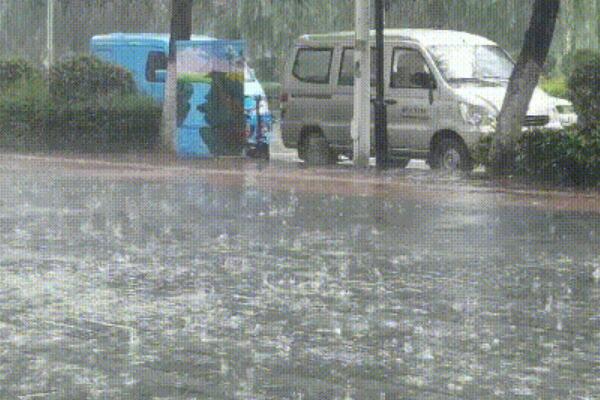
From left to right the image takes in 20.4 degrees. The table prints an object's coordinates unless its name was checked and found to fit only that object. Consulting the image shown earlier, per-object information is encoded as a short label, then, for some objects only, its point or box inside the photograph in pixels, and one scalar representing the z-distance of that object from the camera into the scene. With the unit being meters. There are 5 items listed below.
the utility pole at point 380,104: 24.64
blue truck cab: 34.28
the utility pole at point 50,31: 45.19
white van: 24.69
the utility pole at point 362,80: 25.03
